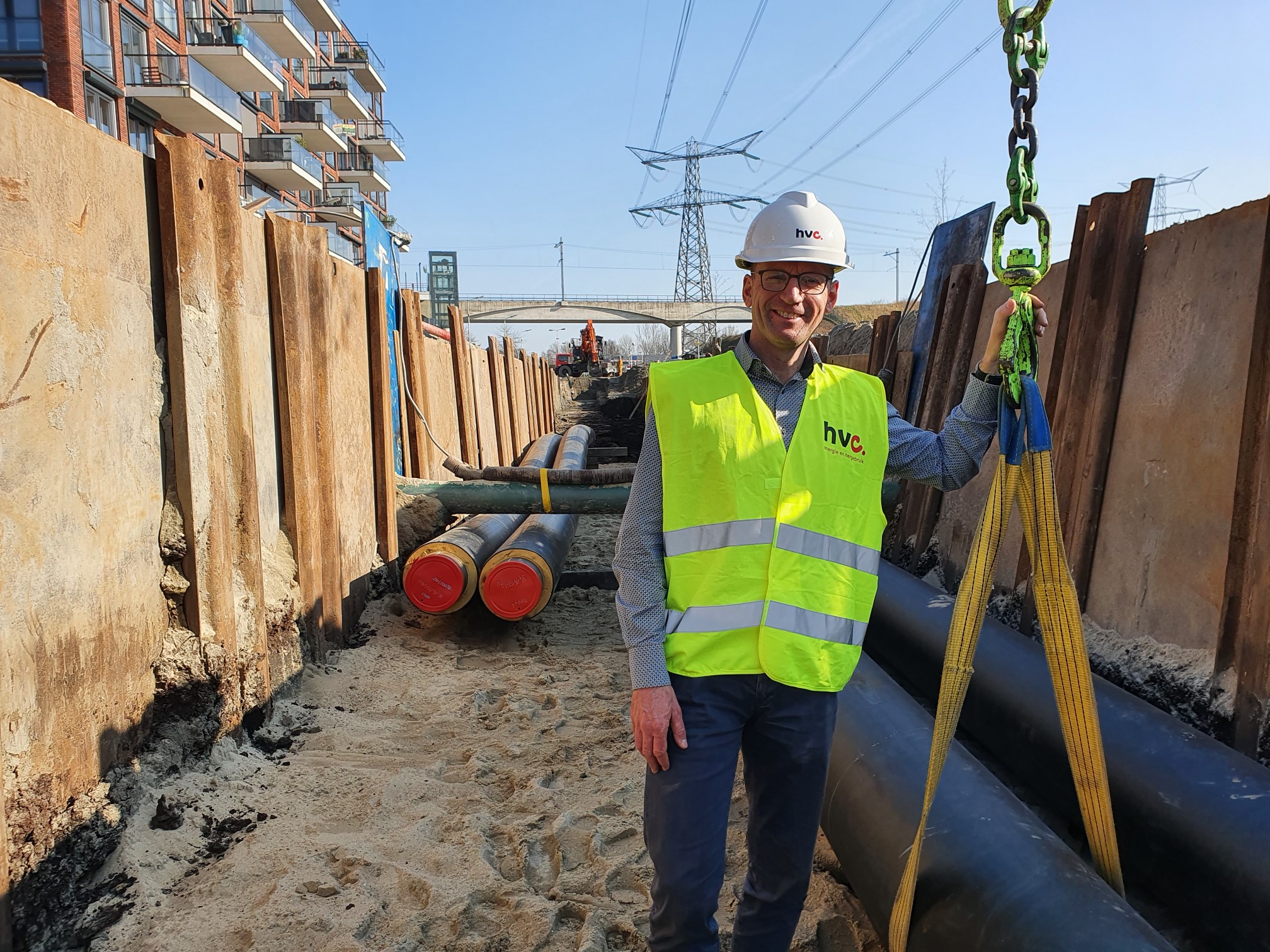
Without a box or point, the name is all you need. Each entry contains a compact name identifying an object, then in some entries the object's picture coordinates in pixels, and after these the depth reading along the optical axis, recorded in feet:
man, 6.85
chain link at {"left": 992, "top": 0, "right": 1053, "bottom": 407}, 6.68
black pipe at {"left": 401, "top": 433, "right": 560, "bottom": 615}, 18.65
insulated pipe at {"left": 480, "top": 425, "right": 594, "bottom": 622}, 18.98
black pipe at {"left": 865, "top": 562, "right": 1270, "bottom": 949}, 7.52
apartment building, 80.48
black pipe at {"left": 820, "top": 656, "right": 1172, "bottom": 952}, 6.29
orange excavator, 142.20
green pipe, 23.00
